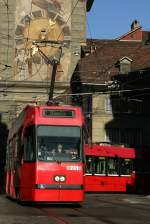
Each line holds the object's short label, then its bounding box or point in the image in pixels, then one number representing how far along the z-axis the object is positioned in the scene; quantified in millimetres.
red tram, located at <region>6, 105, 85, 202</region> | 19312
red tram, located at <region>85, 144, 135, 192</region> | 37719
